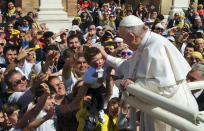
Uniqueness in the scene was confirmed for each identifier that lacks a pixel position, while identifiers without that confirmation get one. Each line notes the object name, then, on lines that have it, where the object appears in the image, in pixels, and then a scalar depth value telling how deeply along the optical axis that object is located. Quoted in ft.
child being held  11.13
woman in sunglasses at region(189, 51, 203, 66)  17.12
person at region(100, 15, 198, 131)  8.95
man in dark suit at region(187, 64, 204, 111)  11.45
